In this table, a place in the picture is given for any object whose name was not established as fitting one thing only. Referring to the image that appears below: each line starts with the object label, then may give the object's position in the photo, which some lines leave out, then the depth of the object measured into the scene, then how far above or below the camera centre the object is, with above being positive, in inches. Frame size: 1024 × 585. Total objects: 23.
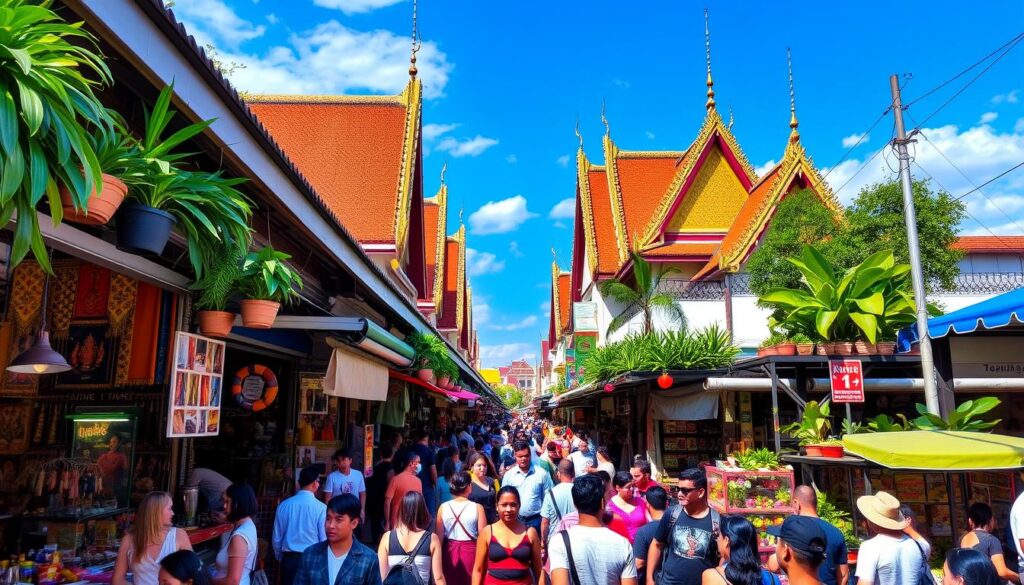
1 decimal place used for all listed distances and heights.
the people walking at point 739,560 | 134.5 -32.9
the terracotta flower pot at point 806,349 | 353.4 +29.9
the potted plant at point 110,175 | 101.0 +39.2
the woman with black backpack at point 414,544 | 163.2 -36.2
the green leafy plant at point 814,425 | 311.9 -9.8
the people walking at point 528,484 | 242.2 -30.8
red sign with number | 324.8 +11.3
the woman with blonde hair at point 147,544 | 144.6 -32.4
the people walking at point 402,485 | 249.8 -32.1
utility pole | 306.2 +72.6
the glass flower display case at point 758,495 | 295.9 -41.4
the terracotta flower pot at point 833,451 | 292.5 -20.8
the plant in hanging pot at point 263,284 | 175.9 +32.2
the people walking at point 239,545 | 162.2 -36.4
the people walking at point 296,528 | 205.3 -40.2
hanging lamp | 186.4 +11.3
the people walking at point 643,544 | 186.4 -40.5
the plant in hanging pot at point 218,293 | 169.2 +29.8
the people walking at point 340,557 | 129.6 -31.5
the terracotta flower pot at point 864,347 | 349.1 +30.7
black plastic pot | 120.6 +31.9
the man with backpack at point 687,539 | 166.1 -35.9
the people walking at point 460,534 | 187.2 -38.3
